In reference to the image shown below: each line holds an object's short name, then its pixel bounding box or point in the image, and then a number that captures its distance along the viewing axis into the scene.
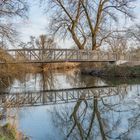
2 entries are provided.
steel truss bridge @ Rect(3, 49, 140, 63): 15.32
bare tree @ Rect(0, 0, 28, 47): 8.01
